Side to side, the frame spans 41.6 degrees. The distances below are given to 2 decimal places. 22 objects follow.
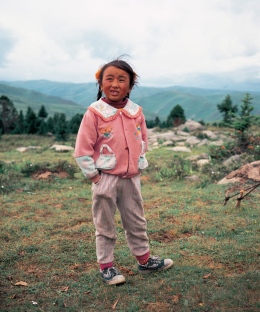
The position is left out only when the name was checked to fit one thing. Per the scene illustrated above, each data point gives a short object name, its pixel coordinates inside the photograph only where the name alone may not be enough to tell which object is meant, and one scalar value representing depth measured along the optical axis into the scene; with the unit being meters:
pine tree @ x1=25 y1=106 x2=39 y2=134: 31.83
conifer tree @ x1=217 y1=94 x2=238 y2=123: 35.69
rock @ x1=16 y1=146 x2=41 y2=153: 17.59
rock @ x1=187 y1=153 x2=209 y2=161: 12.05
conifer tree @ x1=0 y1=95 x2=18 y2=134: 32.09
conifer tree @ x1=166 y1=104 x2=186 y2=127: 34.83
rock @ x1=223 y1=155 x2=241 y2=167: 9.97
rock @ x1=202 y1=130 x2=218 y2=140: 21.41
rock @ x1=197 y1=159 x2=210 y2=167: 10.71
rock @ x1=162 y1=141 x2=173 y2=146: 18.46
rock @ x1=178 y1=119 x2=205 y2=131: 26.84
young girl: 3.07
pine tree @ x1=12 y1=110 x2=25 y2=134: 31.61
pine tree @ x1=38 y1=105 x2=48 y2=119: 41.38
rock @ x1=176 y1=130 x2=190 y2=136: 23.53
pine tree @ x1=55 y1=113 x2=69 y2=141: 23.22
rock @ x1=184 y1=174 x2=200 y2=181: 8.66
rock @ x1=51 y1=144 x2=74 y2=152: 16.77
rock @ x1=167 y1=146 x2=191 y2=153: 15.80
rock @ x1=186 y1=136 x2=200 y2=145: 19.02
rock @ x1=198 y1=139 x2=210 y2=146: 18.25
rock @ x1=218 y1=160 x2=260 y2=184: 7.34
